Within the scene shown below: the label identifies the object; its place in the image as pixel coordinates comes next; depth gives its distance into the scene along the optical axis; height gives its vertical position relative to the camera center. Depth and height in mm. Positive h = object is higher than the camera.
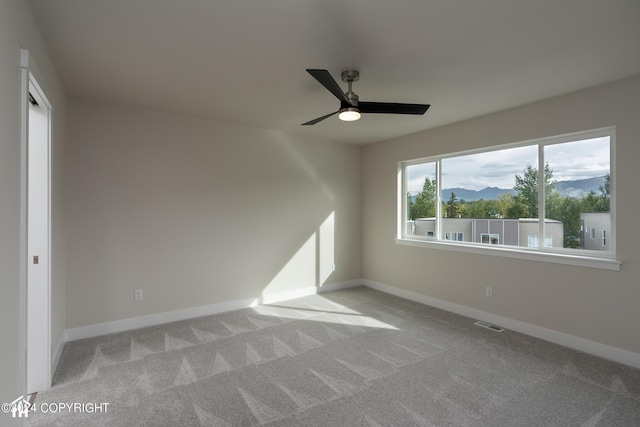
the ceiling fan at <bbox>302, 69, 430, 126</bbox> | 2592 +917
